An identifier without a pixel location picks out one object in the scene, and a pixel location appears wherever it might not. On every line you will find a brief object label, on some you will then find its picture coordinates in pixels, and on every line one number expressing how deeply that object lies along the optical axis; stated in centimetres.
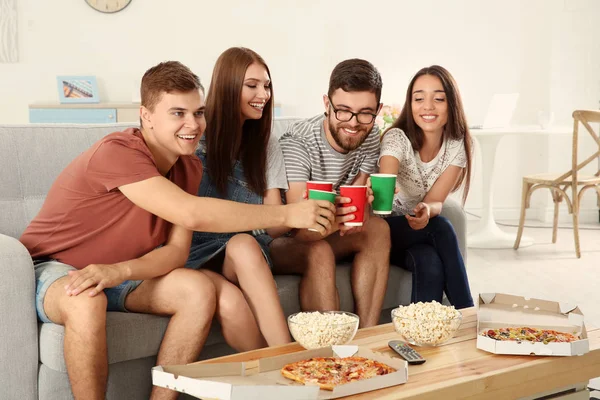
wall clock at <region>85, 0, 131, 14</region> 570
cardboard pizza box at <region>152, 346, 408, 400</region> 143
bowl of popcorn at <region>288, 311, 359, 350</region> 178
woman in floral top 266
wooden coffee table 156
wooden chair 464
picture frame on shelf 551
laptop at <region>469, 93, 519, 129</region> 513
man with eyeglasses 242
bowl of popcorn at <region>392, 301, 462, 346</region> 180
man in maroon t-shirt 204
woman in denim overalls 246
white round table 504
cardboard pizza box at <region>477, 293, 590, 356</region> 173
